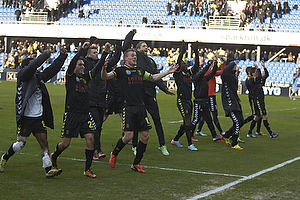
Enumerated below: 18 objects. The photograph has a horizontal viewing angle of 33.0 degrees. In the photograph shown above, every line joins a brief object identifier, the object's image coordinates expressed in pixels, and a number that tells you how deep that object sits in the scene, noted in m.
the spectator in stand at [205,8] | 45.47
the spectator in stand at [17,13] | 50.66
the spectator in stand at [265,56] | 41.89
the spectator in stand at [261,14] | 42.69
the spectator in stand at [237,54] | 41.47
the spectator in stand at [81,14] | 49.44
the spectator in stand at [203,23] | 43.94
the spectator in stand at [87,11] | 49.41
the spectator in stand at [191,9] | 46.16
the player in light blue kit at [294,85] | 30.95
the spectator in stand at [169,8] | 47.09
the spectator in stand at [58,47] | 46.92
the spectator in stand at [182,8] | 46.63
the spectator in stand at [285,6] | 43.78
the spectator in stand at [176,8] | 46.59
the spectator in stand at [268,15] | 42.88
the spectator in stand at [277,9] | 43.41
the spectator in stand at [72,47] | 45.91
